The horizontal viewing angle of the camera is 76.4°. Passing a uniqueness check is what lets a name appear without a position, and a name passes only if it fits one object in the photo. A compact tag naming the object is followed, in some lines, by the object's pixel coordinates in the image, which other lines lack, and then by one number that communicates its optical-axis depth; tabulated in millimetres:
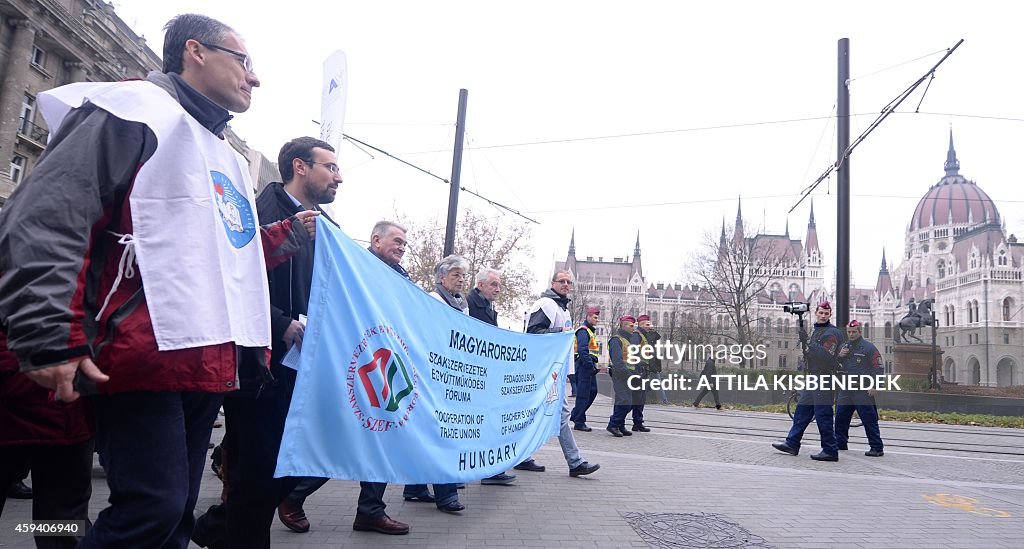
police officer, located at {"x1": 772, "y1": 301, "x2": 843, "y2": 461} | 8719
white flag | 8242
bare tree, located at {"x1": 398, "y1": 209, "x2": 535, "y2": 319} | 36969
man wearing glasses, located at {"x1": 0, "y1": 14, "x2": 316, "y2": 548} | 1702
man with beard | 2732
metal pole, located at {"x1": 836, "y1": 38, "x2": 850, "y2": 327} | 14031
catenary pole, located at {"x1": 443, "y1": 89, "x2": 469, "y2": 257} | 17031
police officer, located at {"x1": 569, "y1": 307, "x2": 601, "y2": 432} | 10031
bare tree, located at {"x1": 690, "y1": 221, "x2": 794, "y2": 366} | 47469
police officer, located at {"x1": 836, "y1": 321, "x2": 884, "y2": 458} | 9227
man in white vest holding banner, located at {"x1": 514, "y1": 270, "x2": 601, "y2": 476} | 6528
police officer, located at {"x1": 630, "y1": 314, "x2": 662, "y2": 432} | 11242
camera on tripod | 9824
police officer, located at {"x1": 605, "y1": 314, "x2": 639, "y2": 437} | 10078
